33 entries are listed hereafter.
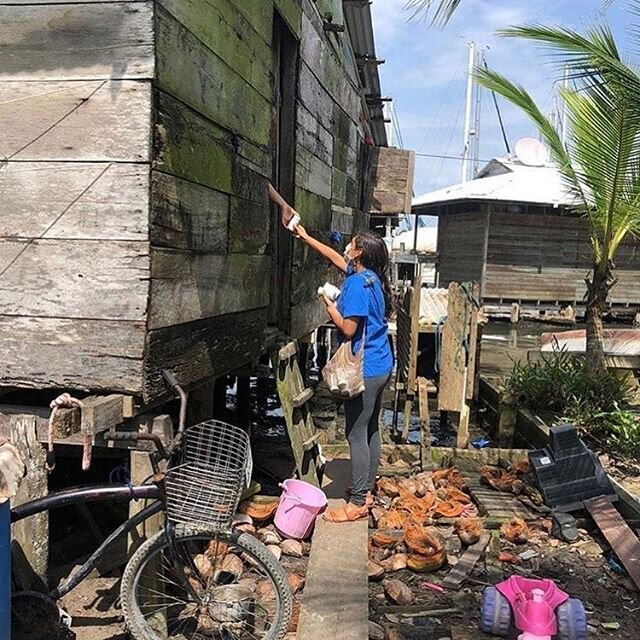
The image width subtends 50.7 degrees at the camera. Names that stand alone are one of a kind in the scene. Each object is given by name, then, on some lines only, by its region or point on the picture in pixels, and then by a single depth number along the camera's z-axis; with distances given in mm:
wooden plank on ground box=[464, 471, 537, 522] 5535
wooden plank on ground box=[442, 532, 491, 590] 4434
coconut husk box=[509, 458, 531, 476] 6520
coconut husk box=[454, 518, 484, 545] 5020
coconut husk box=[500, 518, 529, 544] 5074
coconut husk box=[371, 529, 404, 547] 4910
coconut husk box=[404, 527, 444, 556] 4688
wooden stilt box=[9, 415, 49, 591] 3219
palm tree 6109
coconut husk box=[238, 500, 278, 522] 5109
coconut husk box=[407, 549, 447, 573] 4598
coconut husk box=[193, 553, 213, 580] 3498
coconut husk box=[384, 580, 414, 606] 4195
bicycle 3084
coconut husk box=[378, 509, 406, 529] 5248
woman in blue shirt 4828
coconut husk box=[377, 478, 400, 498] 5953
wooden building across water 21234
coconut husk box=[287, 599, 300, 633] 3797
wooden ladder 5270
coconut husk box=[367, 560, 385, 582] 4480
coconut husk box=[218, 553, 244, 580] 3791
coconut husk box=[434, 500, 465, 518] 5551
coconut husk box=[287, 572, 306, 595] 4348
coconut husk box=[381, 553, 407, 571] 4648
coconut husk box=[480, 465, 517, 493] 6137
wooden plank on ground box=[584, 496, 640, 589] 4543
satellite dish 25844
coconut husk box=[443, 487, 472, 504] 5886
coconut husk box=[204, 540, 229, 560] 3471
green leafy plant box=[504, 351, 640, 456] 6993
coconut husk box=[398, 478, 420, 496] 5982
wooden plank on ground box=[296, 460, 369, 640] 3604
